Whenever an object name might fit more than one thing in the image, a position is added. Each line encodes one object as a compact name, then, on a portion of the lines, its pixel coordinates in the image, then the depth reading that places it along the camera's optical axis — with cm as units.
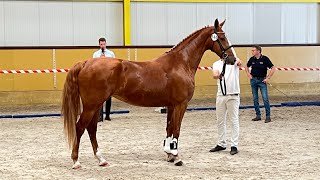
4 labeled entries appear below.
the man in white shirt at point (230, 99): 851
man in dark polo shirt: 1208
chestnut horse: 753
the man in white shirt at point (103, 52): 1187
